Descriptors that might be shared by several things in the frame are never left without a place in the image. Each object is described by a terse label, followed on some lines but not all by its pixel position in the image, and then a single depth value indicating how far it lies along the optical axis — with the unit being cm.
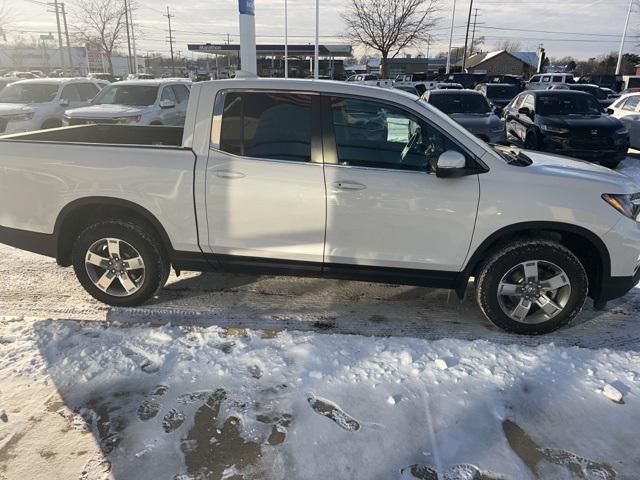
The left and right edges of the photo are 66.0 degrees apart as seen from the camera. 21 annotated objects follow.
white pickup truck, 355
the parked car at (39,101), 1124
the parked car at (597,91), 2201
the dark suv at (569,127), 1012
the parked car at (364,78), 3918
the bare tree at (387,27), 3322
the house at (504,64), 7588
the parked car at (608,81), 3680
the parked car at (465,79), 3662
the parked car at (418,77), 4188
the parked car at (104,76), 3628
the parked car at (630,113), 1193
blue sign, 898
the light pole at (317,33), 2656
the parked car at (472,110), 1073
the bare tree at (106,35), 3716
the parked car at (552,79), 3134
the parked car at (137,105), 1021
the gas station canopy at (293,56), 6111
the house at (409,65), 8106
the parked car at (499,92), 2098
